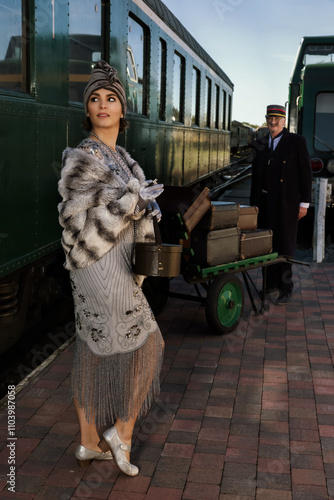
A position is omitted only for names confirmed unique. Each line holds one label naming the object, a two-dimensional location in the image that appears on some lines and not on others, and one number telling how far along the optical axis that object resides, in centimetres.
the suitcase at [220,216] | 525
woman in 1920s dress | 312
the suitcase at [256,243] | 571
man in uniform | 667
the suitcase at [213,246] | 529
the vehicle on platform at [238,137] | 3219
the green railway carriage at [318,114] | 1210
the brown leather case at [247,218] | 580
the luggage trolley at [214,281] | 516
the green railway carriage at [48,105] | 407
